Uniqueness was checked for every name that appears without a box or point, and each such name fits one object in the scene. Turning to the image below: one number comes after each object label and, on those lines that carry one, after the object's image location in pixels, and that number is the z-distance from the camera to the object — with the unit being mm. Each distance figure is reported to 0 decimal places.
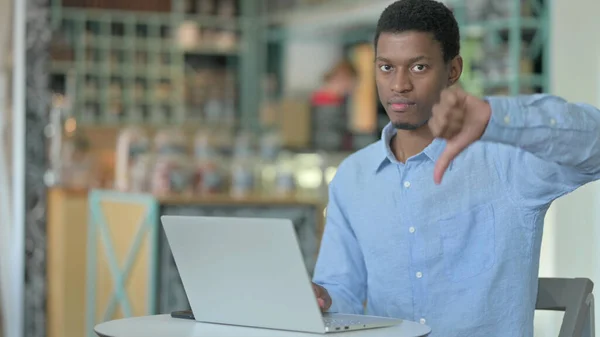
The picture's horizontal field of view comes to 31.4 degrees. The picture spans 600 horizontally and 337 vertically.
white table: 1671
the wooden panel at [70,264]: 5734
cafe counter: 4457
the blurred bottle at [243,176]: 5012
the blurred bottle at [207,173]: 4953
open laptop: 1613
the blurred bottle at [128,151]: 5695
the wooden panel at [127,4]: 9938
